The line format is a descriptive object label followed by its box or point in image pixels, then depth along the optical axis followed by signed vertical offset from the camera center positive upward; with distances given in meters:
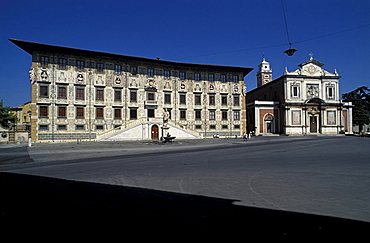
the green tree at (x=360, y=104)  60.75 +5.31
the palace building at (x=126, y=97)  34.44 +4.84
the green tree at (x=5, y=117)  48.22 +1.96
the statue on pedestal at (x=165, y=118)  34.78 +1.04
